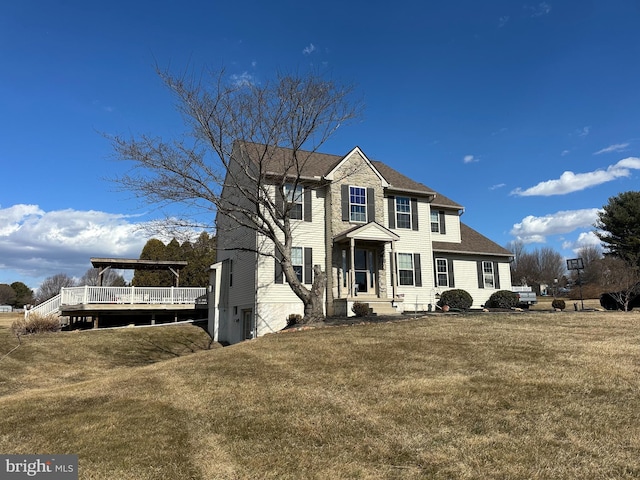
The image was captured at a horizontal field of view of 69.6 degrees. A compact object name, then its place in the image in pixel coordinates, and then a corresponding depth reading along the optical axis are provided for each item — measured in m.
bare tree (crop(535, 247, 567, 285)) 72.38
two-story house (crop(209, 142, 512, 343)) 19.77
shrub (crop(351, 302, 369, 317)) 18.88
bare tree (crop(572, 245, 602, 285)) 53.78
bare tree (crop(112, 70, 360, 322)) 15.29
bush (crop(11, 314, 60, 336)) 21.39
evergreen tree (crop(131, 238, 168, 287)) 41.25
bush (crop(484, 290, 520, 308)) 24.08
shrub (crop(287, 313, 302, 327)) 19.11
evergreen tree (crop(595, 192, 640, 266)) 43.75
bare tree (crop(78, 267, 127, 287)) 65.81
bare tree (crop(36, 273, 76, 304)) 84.01
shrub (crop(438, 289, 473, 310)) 22.80
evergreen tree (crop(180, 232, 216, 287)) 41.06
